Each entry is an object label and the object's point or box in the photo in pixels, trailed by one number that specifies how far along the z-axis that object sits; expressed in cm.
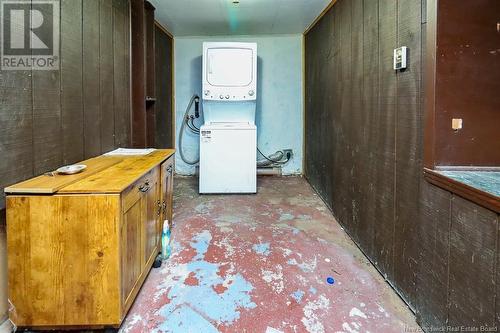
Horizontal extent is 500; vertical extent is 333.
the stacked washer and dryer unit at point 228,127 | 396
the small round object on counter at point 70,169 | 166
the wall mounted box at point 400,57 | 174
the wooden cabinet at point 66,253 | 136
